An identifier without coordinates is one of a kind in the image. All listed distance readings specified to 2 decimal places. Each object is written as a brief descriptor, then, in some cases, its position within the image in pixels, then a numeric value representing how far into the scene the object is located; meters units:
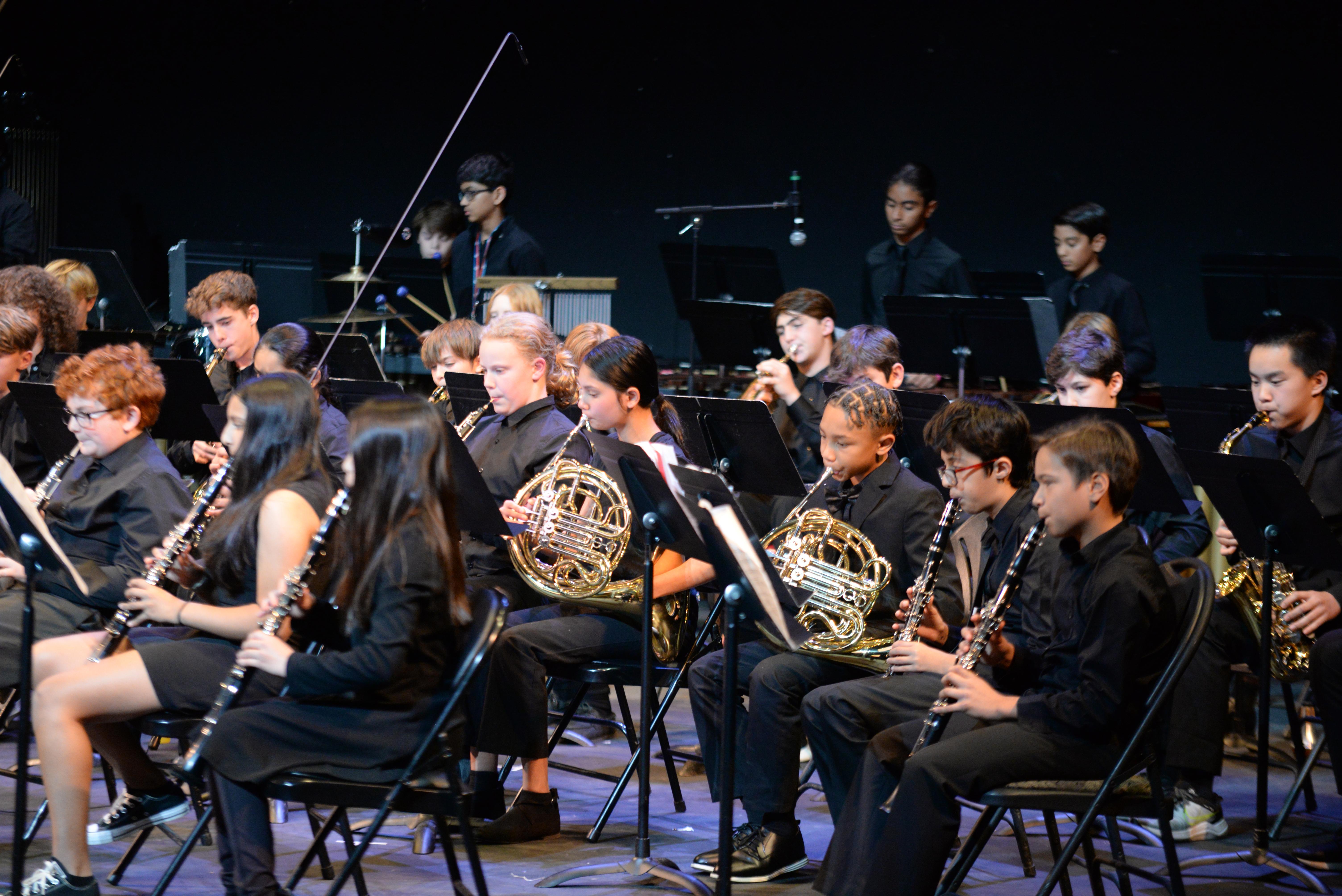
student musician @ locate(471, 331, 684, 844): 7.73
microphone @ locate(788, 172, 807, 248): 14.01
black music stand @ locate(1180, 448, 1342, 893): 7.16
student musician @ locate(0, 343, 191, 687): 7.21
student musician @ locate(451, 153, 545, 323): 14.30
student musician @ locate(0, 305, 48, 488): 9.52
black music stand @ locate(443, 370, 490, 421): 9.37
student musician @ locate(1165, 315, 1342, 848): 8.14
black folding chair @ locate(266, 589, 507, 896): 5.37
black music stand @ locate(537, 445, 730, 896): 6.42
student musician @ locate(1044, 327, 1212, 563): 8.79
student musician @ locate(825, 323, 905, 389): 10.16
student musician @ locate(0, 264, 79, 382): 10.37
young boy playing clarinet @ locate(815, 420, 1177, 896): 5.73
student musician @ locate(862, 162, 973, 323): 13.39
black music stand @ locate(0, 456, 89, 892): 5.66
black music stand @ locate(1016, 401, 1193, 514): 7.81
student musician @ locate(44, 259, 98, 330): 12.47
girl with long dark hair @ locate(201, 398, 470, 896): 5.42
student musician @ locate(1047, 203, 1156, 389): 12.35
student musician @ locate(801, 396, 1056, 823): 6.87
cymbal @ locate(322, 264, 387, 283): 14.76
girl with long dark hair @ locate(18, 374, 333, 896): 6.07
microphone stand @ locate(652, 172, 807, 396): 13.87
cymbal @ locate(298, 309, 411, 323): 13.52
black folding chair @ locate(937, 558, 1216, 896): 5.68
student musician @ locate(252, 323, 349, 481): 9.76
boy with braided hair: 7.25
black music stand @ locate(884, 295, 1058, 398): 11.19
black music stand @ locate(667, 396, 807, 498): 7.95
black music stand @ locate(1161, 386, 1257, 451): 9.03
